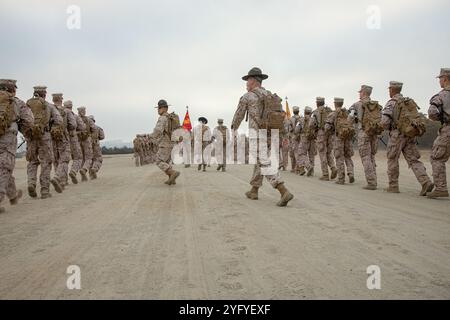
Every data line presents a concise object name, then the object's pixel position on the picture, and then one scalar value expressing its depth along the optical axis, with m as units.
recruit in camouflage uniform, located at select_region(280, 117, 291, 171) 18.12
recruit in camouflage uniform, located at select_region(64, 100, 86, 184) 10.71
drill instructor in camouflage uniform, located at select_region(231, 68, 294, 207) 7.17
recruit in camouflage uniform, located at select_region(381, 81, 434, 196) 8.73
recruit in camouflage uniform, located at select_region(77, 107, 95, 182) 12.66
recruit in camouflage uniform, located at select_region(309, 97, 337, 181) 12.41
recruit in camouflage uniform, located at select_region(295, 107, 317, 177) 14.56
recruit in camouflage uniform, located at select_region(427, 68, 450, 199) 7.68
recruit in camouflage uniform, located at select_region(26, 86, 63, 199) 8.31
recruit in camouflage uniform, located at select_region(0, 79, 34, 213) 6.64
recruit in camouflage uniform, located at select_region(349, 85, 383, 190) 9.83
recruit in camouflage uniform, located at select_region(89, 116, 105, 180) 13.39
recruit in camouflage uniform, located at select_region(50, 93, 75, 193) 10.06
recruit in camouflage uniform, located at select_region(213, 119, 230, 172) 16.73
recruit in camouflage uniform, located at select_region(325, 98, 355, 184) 11.05
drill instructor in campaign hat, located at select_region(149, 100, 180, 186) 10.47
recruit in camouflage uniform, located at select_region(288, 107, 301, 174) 15.97
